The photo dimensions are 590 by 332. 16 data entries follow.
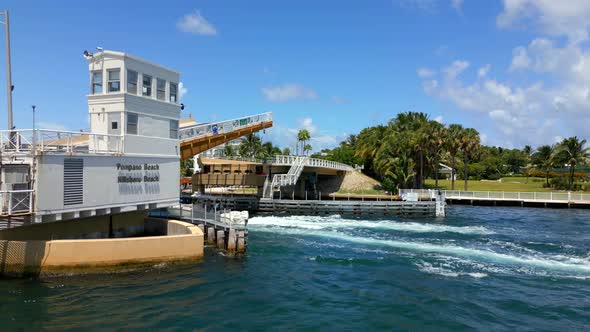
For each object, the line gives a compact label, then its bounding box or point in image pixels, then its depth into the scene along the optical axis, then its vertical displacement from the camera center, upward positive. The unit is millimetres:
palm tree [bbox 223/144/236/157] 95169 +6460
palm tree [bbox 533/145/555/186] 82006 +5628
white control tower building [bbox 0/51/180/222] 17547 +999
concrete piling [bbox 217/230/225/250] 24625 -3253
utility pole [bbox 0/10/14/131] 20739 +4949
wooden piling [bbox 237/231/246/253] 23891 -3354
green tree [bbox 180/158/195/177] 89562 +2247
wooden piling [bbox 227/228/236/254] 23844 -3346
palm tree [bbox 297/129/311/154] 115250 +11736
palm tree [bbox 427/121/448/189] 63312 +6368
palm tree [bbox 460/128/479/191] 63188 +6011
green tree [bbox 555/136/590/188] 68438 +5142
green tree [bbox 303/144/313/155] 118494 +8932
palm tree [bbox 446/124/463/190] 63216 +6021
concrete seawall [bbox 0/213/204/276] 17828 -3011
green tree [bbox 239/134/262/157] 98188 +7704
